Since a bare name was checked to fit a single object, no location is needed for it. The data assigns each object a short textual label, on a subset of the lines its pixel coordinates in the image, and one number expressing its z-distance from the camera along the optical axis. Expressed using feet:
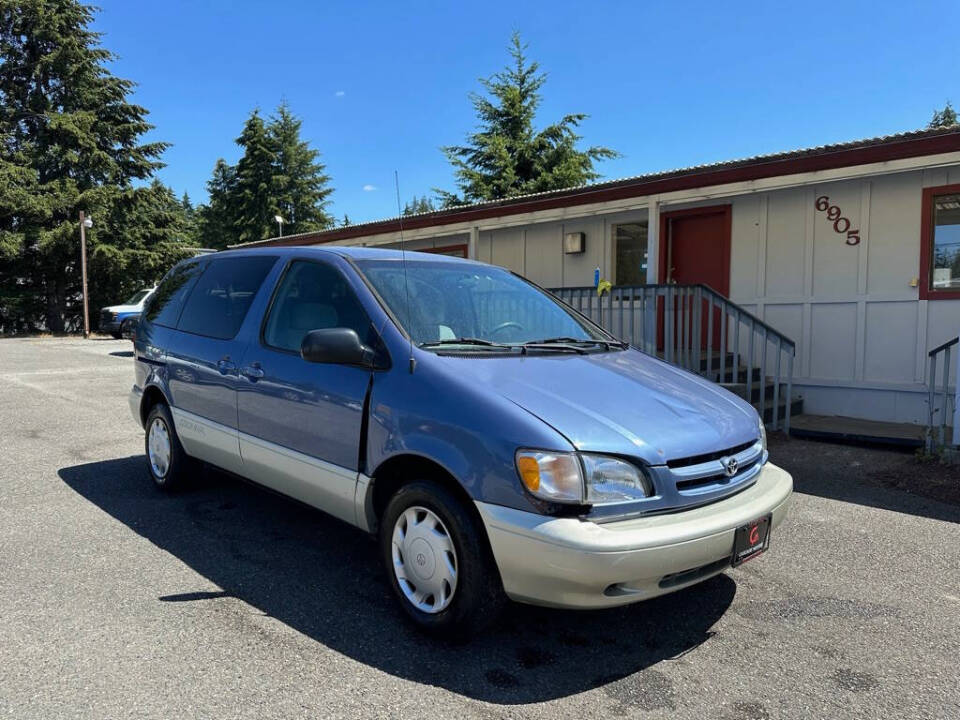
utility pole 77.07
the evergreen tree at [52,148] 83.66
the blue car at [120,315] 66.69
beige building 23.58
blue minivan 8.04
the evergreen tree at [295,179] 137.49
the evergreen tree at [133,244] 86.99
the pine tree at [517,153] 91.15
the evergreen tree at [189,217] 106.52
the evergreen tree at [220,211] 140.46
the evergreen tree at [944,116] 147.34
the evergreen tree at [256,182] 135.44
